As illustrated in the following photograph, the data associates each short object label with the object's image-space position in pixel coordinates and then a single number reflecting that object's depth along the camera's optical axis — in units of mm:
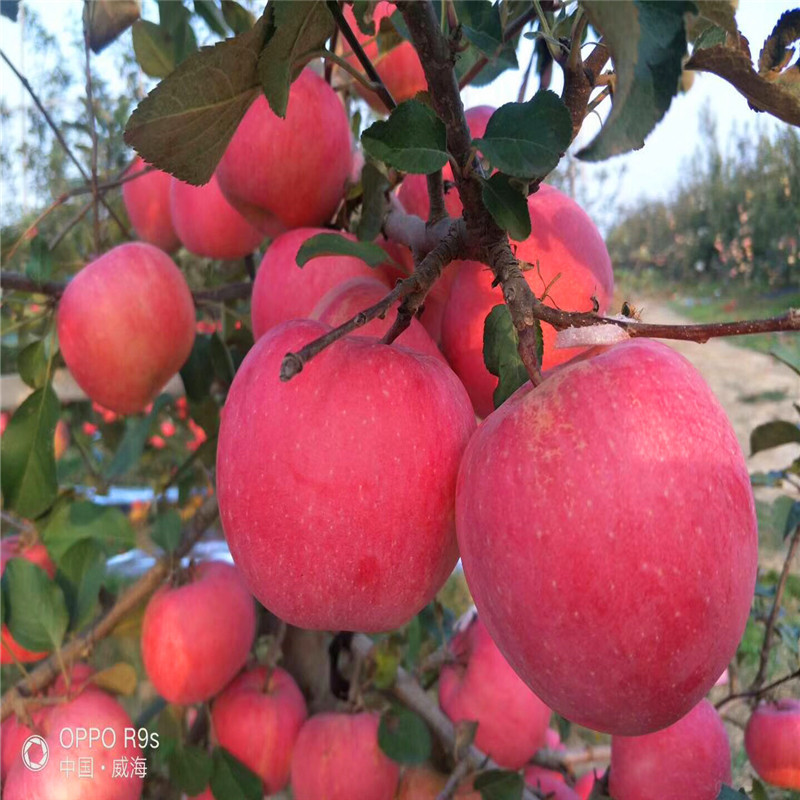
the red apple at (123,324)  631
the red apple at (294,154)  518
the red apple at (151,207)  852
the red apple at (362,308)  388
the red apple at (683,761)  573
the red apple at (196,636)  696
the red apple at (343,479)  319
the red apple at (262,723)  735
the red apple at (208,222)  695
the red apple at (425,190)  484
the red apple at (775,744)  684
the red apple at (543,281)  406
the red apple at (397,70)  662
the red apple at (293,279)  493
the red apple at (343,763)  676
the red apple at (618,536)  269
